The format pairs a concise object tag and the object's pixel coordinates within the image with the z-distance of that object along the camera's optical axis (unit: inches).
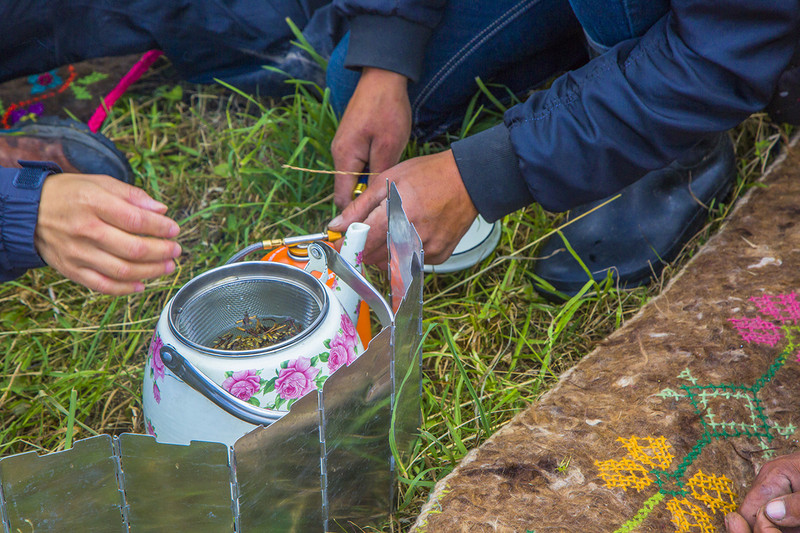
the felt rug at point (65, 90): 80.0
